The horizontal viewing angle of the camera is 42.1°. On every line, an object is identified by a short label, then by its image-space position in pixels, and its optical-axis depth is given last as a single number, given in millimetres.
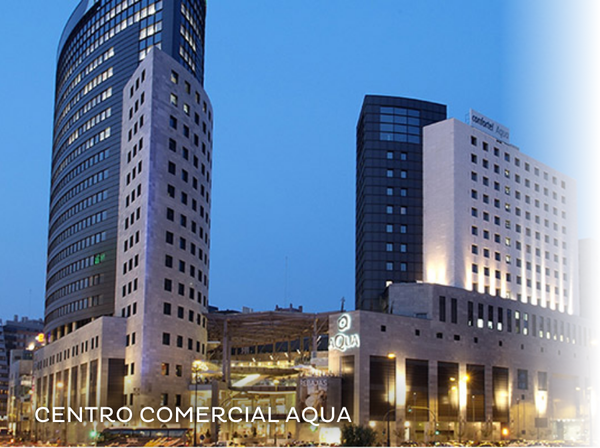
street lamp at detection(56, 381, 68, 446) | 127688
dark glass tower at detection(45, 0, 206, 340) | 132000
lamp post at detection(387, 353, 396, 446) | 106312
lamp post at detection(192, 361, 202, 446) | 115769
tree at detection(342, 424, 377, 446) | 84938
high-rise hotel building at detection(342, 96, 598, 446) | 109438
